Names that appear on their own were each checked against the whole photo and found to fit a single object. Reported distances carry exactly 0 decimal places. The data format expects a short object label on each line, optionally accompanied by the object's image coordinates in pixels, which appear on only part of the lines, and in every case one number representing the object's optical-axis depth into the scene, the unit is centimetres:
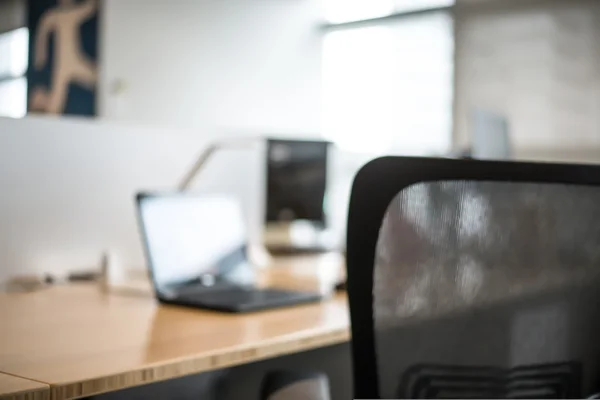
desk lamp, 227
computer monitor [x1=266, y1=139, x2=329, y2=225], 244
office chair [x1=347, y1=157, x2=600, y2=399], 102
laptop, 170
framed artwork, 424
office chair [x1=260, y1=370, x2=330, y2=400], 122
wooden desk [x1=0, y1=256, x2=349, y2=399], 109
